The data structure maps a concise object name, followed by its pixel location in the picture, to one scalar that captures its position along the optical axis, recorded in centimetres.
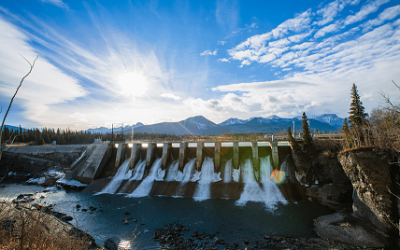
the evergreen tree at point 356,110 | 3391
